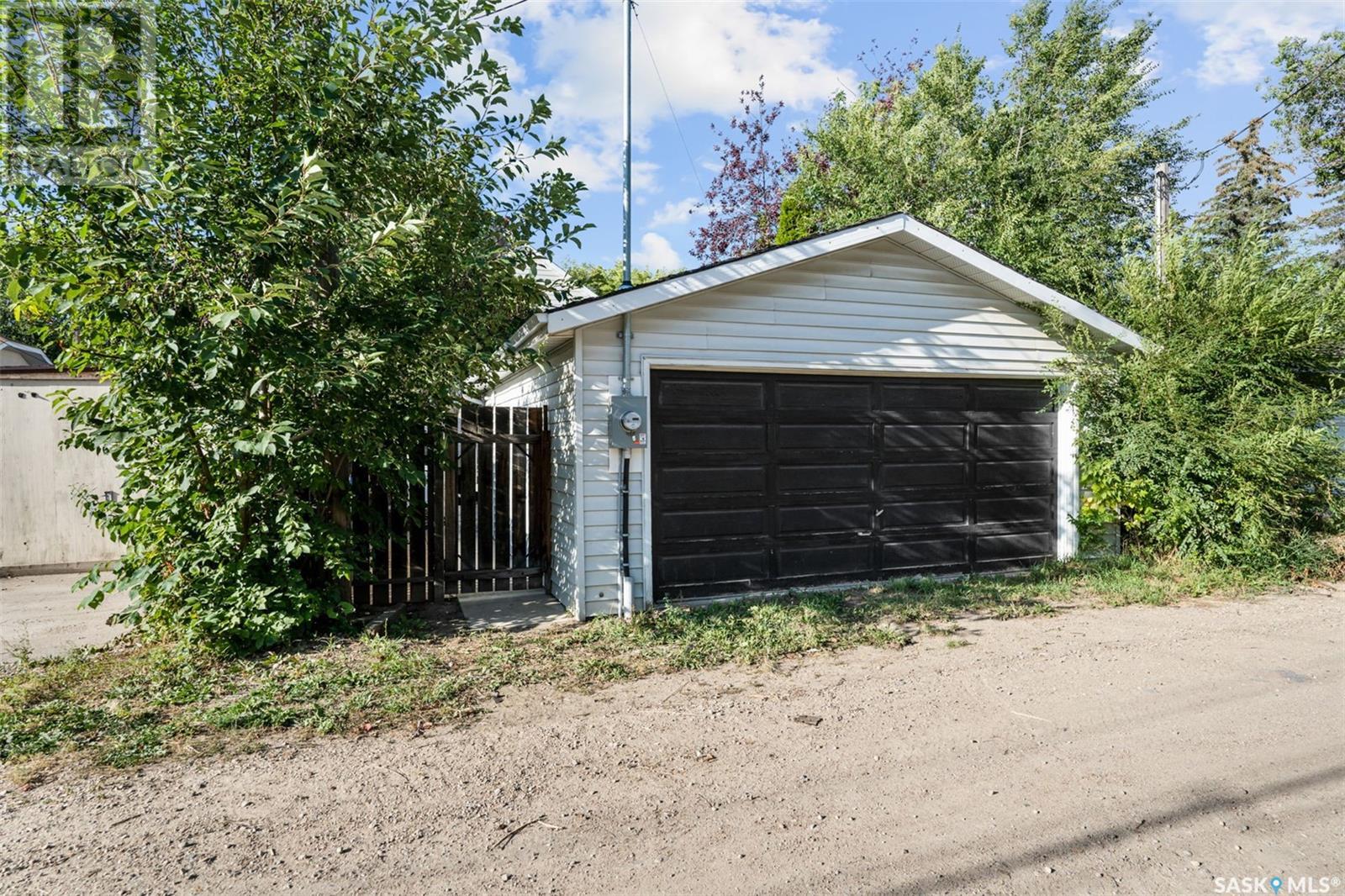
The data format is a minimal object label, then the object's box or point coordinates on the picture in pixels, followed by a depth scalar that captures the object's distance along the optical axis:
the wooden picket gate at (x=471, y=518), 6.08
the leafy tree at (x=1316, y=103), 18.95
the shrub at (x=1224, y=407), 6.76
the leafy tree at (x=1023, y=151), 14.64
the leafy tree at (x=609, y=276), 20.75
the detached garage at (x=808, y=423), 5.93
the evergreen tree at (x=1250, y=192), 23.33
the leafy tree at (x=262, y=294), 4.18
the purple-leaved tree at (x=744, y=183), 20.45
